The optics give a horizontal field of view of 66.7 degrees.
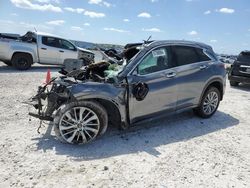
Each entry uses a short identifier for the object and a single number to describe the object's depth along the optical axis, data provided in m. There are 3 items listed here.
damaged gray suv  3.26
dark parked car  7.97
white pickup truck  8.71
